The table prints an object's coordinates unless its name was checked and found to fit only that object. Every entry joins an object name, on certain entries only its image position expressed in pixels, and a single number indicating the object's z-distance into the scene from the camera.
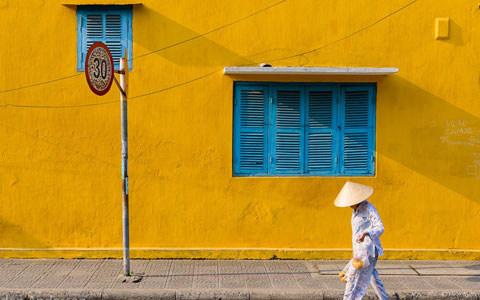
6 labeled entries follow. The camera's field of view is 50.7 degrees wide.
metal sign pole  7.23
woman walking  5.74
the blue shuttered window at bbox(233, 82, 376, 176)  8.56
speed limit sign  6.56
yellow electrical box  8.46
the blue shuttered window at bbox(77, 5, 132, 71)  8.44
